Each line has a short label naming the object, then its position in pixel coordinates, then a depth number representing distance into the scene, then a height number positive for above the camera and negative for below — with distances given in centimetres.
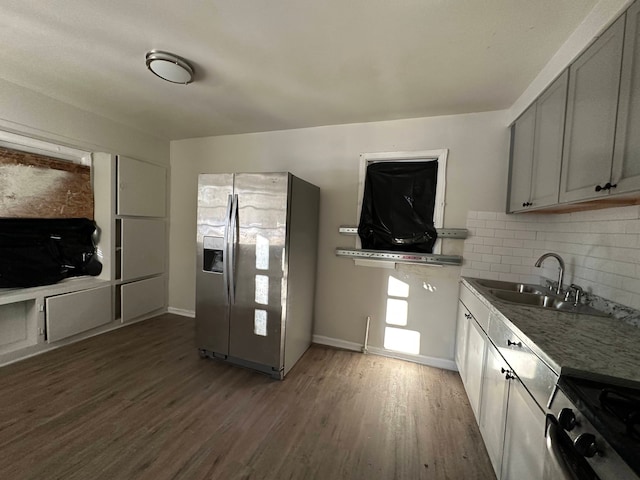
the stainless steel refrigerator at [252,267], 224 -39
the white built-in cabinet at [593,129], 108 +59
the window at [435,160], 257 +75
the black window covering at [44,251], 233 -35
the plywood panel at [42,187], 230 +30
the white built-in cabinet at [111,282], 244 -72
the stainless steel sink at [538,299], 164 -45
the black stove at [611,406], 61 -48
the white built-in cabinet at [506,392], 101 -81
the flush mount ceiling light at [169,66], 177 +111
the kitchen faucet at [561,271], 180 -23
